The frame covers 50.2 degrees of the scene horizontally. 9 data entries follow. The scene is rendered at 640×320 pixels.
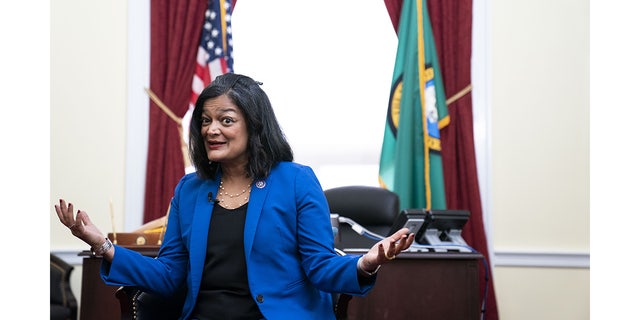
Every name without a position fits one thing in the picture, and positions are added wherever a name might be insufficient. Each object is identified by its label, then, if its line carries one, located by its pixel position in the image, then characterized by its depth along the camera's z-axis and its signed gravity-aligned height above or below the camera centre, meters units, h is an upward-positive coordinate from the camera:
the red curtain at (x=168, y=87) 4.72 +0.50
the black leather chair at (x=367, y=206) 3.83 -0.26
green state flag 4.53 +0.26
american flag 4.73 +0.77
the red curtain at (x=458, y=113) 4.52 +0.31
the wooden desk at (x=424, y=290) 2.94 -0.57
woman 2.02 -0.23
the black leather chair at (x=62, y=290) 4.14 -0.81
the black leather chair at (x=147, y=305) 2.13 -0.47
